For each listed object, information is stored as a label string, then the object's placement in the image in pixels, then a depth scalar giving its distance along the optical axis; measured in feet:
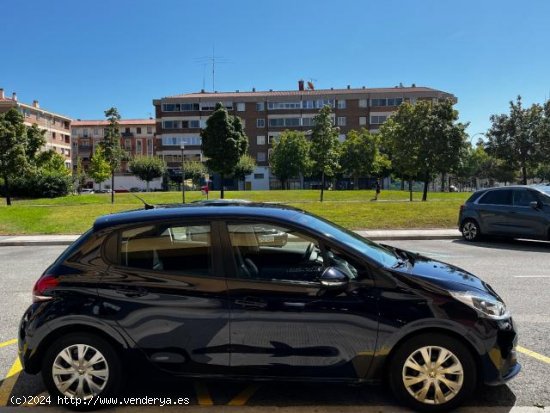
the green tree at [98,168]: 202.90
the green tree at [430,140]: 109.09
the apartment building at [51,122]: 277.44
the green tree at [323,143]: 102.17
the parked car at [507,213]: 41.04
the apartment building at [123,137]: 367.66
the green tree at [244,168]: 237.04
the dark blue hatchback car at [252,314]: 11.28
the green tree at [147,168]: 254.68
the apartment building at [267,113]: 272.10
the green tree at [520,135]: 118.83
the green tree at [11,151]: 107.04
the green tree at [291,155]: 226.99
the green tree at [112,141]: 114.52
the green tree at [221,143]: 97.71
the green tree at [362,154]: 221.87
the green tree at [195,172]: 238.91
